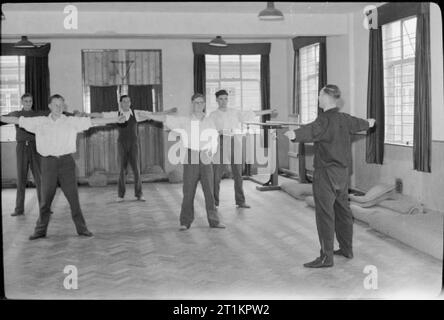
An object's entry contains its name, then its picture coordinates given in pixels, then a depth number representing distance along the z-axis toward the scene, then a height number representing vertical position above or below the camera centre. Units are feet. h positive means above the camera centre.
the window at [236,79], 37.17 +1.85
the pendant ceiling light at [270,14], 21.38 +3.33
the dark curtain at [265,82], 37.47 +1.61
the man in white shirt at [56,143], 19.24 -0.95
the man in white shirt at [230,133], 25.16 -0.98
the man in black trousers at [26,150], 23.97 -1.45
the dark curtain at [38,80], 34.32 +1.85
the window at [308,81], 33.73 +1.52
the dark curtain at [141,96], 35.37 +0.87
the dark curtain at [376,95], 26.30 +0.50
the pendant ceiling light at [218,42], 31.73 +3.50
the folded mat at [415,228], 17.33 -3.71
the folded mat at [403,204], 21.71 -3.61
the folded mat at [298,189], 28.12 -3.81
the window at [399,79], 24.56 +1.16
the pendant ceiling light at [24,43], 31.45 +3.67
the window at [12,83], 34.68 +1.73
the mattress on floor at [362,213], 21.59 -3.80
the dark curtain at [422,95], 22.18 +0.39
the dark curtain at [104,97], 35.01 +0.83
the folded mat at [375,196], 23.67 -3.49
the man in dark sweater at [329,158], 15.61 -1.30
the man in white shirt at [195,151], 20.24 -1.36
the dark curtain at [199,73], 36.27 +2.19
